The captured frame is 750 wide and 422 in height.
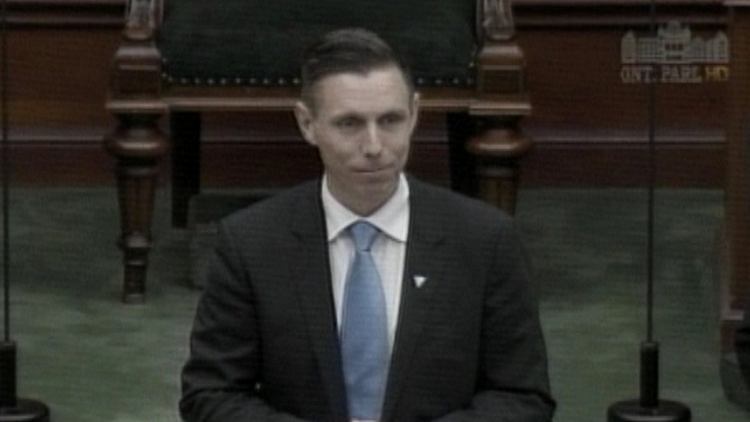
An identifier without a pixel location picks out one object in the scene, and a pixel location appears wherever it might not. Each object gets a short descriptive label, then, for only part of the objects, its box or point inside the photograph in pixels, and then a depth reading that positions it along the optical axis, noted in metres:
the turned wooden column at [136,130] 13.77
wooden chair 13.77
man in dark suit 8.34
